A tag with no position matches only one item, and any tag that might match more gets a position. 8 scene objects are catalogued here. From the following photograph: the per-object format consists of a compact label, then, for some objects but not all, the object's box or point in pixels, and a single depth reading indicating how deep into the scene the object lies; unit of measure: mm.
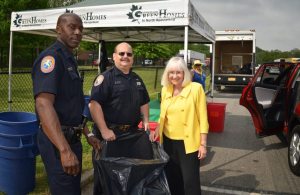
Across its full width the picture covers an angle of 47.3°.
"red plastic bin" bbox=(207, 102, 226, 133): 7801
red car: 5977
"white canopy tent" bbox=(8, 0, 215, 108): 5621
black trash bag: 2590
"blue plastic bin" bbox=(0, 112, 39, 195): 3574
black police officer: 2178
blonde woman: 3338
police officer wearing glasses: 3197
